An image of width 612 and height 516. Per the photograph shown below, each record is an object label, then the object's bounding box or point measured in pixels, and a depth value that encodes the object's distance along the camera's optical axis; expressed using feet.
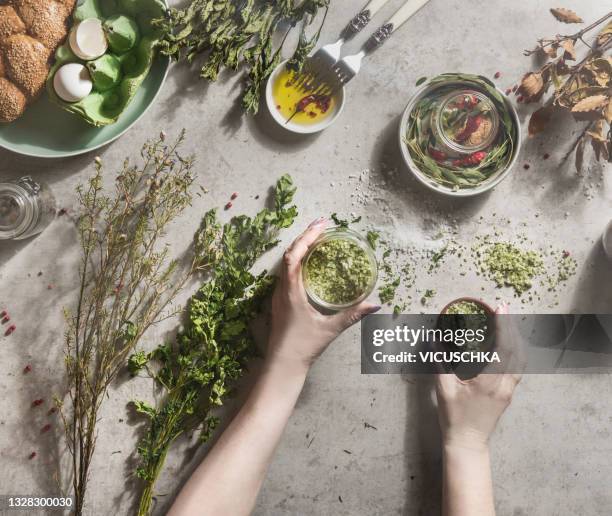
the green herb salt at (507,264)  5.08
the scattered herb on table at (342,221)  4.98
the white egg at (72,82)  4.21
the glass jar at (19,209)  4.54
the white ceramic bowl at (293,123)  4.83
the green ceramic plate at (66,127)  4.50
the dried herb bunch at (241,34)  4.60
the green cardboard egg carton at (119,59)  4.31
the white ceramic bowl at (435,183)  4.83
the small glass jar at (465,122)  4.85
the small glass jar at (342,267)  4.66
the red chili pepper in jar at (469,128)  4.89
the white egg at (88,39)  4.23
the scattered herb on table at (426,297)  5.09
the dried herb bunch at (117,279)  4.56
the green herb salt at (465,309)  5.04
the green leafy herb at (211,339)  4.72
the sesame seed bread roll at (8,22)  4.24
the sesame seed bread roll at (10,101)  4.25
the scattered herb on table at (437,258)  5.07
